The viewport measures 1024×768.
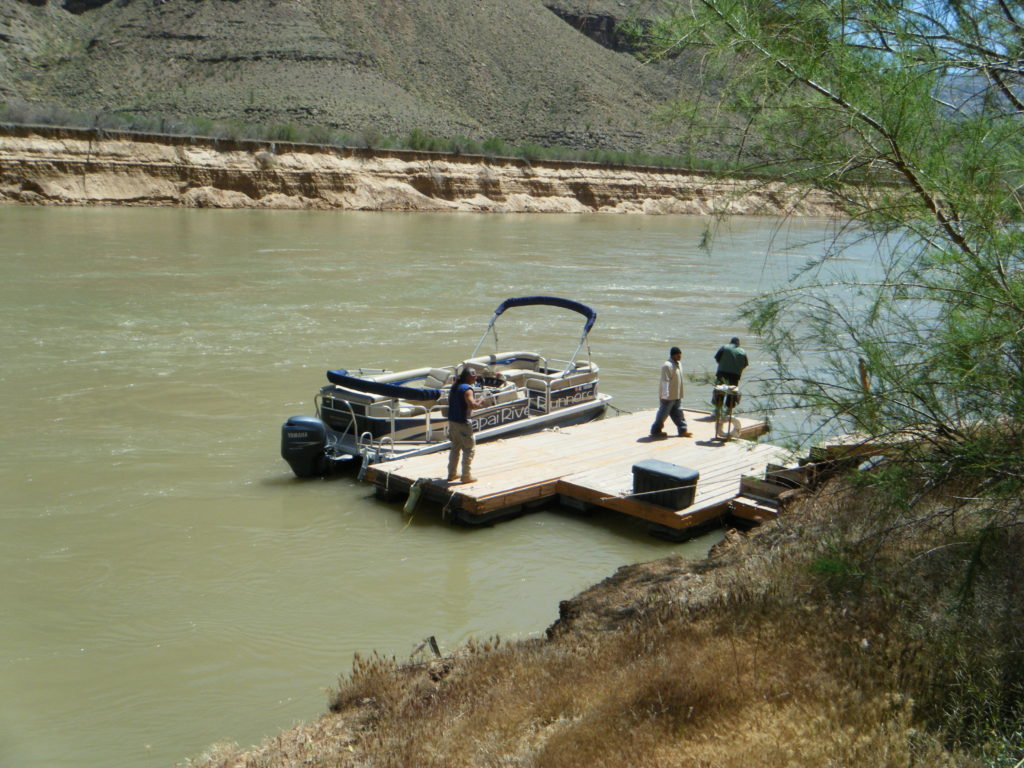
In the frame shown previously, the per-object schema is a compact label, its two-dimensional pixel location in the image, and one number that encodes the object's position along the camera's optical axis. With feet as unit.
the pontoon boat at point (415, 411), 37.91
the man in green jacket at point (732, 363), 38.83
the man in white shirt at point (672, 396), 39.42
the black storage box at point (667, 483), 32.19
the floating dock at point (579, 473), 33.17
